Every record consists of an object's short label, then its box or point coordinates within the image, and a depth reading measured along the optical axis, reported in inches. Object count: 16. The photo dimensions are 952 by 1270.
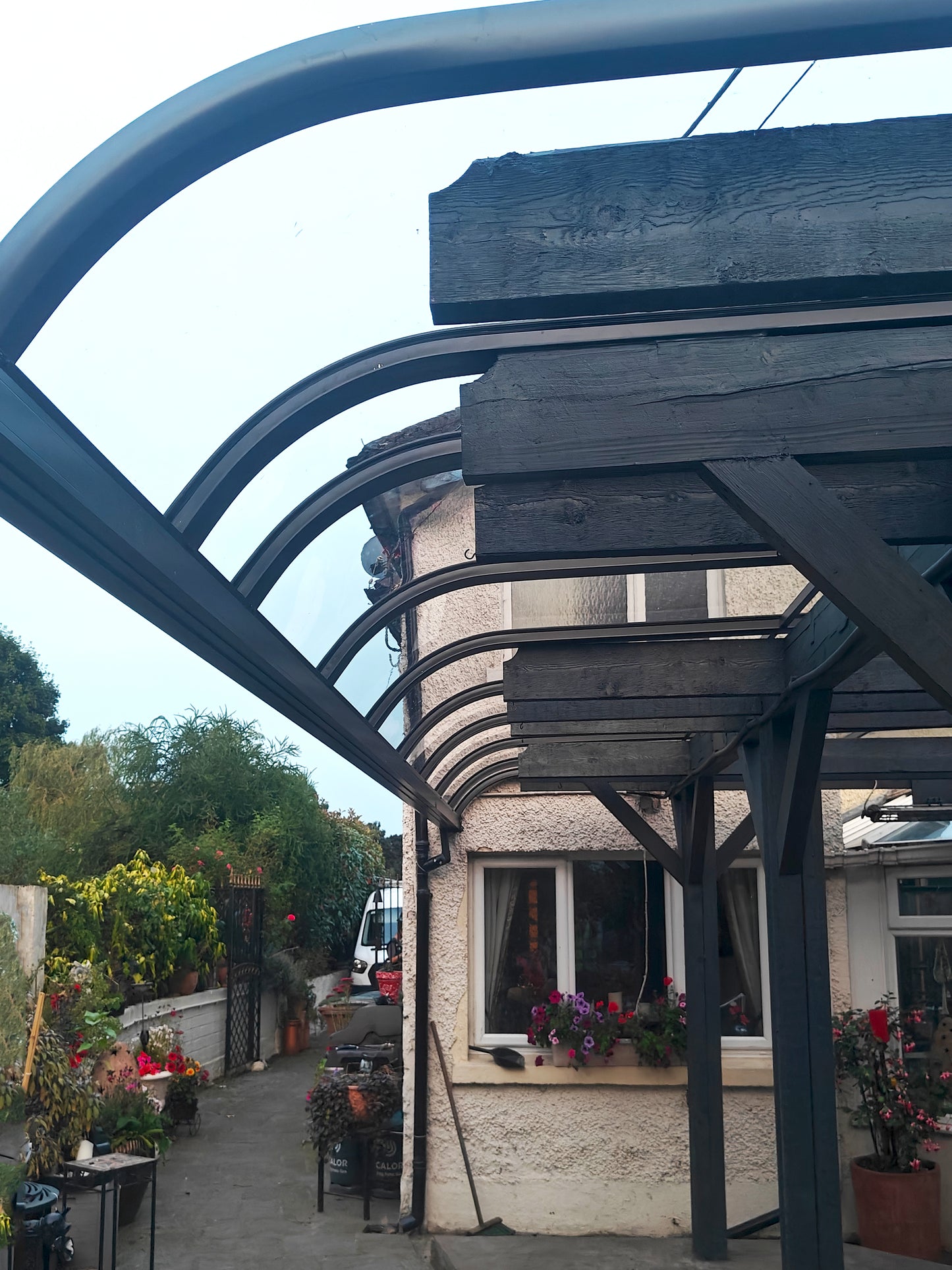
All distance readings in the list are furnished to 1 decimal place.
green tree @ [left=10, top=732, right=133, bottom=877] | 572.4
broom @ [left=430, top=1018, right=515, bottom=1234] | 268.8
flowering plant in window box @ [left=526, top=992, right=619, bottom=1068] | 272.8
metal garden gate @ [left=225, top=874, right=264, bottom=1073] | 485.4
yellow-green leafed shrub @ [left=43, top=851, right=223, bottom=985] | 322.0
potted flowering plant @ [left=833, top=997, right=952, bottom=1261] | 244.5
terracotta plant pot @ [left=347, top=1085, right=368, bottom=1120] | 293.6
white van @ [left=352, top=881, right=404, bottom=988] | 621.6
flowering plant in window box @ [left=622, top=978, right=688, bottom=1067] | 270.4
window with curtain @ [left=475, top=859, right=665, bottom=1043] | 291.7
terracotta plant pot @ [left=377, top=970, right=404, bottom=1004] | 449.4
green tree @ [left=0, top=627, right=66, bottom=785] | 952.3
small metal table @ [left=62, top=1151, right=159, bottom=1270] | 216.7
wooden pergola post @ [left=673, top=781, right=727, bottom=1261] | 225.5
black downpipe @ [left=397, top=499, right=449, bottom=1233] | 275.9
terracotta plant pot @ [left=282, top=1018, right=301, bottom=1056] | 556.7
